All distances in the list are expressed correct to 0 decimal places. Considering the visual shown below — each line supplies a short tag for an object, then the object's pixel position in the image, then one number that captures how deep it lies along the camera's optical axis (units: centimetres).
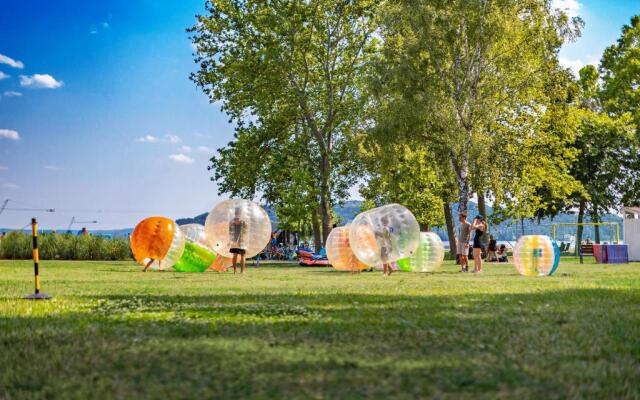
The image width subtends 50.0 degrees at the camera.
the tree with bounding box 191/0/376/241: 3953
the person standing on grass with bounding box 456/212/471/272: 2295
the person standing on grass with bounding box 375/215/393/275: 1884
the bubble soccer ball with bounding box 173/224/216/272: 2297
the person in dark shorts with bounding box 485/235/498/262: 3653
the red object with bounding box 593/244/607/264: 3189
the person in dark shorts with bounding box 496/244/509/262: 3688
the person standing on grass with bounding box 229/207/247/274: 2117
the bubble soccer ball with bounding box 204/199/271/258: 2120
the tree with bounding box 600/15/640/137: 5000
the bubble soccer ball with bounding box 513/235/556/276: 1955
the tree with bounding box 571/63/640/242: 5234
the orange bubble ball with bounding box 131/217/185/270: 2173
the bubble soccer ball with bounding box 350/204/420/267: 1889
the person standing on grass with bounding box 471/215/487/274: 2201
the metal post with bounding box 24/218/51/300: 1047
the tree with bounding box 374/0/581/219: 3359
